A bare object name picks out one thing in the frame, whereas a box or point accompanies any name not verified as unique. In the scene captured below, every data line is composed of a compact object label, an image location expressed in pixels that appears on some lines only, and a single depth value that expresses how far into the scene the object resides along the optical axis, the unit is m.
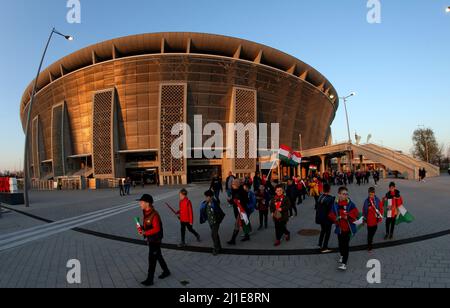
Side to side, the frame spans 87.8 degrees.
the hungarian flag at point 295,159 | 17.64
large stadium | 38.94
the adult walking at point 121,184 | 22.55
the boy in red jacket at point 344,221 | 4.79
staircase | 35.86
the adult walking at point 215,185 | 13.58
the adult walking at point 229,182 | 13.46
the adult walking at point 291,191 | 10.09
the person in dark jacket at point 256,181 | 13.29
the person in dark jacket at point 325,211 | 5.61
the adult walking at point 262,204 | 8.29
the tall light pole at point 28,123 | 15.40
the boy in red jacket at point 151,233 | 4.33
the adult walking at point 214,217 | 5.98
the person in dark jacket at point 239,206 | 6.67
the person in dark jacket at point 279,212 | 6.52
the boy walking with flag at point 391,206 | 6.59
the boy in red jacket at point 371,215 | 5.81
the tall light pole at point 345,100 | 27.80
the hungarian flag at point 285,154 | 17.02
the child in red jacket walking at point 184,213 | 6.55
